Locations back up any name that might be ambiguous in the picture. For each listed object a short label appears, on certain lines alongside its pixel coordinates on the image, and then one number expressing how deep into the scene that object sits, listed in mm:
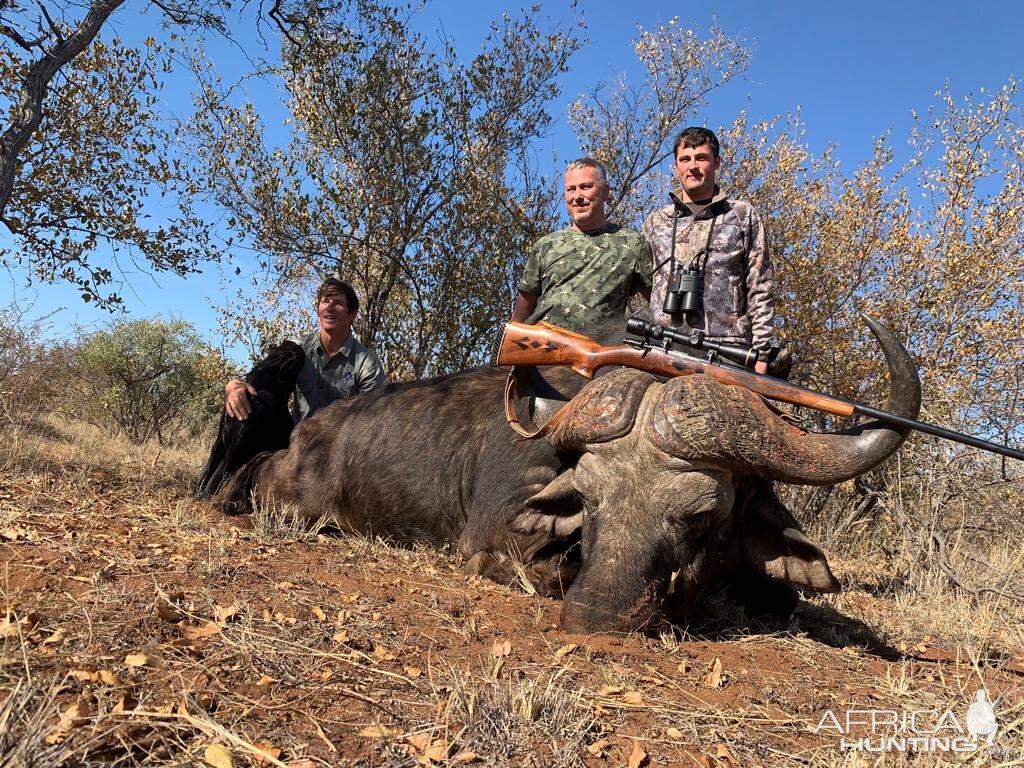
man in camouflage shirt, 5105
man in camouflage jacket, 4621
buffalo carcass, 2979
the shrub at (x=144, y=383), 12422
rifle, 3252
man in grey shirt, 6348
